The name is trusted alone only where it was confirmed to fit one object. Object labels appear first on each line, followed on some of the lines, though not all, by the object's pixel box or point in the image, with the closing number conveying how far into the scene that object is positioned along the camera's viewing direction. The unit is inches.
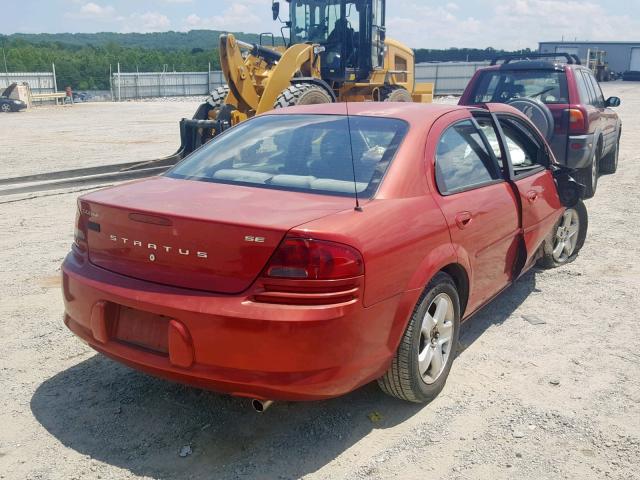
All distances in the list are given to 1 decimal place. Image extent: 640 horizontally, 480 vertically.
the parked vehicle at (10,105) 1239.5
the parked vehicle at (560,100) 328.5
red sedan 107.0
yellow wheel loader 444.1
